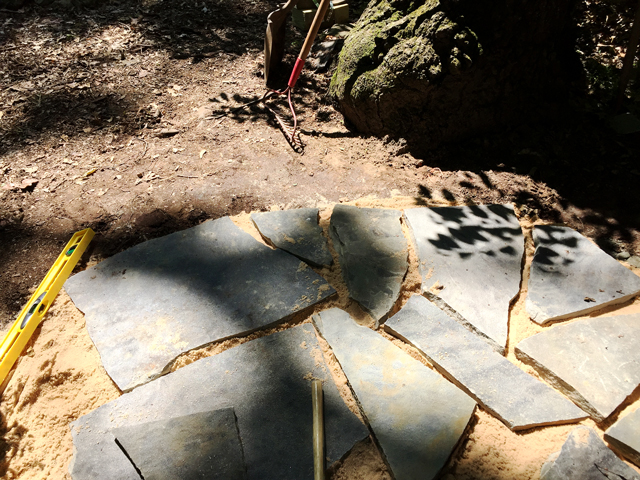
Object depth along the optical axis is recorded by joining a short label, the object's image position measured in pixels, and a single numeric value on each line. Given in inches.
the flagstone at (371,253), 91.9
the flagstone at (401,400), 66.4
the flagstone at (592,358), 74.8
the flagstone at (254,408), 67.4
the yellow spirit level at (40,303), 82.0
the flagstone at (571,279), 90.7
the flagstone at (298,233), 100.6
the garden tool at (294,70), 148.6
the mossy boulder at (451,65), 130.6
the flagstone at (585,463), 64.8
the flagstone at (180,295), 83.4
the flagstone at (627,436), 67.6
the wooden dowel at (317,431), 65.4
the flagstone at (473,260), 88.5
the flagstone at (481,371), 72.7
